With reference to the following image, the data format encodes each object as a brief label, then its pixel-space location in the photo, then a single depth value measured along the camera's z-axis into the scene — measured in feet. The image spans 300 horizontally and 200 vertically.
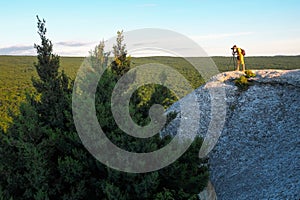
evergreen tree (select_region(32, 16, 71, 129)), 31.76
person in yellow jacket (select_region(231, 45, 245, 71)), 73.56
